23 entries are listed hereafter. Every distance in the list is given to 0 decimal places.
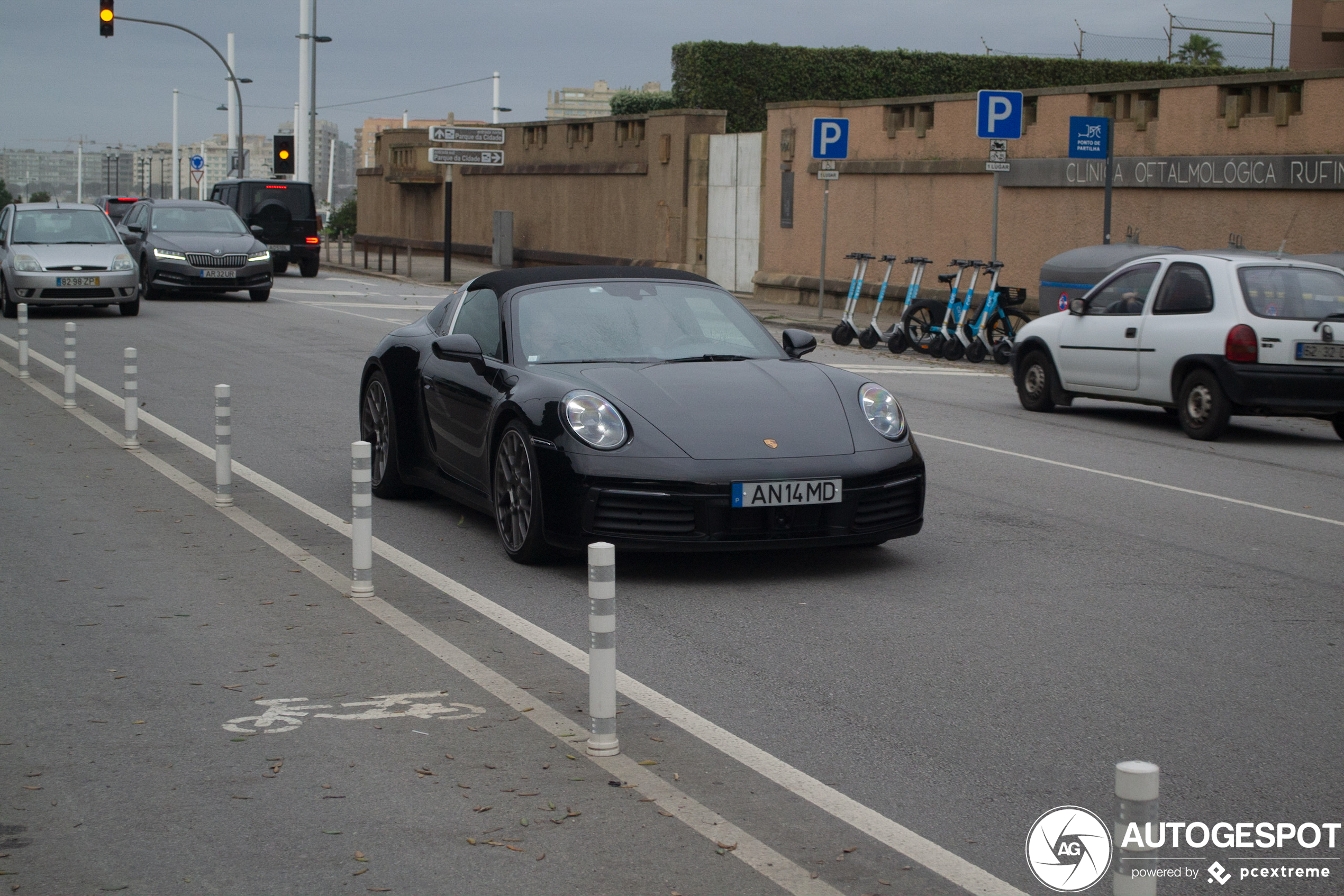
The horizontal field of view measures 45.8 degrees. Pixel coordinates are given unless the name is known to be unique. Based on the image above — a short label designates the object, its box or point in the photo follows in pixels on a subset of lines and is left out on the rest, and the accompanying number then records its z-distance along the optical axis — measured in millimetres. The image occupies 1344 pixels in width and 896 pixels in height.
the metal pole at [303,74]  47531
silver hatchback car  22969
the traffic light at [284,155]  45438
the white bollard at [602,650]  4785
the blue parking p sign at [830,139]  26453
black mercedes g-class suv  37438
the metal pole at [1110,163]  21234
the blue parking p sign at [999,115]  21875
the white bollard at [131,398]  11039
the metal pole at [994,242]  22119
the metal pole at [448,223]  37125
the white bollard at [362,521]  6836
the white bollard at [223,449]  9094
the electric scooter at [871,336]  22359
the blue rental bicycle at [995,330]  20453
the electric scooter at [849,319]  22625
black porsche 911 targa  7117
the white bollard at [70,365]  13148
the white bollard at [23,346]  15672
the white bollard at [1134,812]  2904
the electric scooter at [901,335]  21781
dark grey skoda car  27703
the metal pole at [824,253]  26000
